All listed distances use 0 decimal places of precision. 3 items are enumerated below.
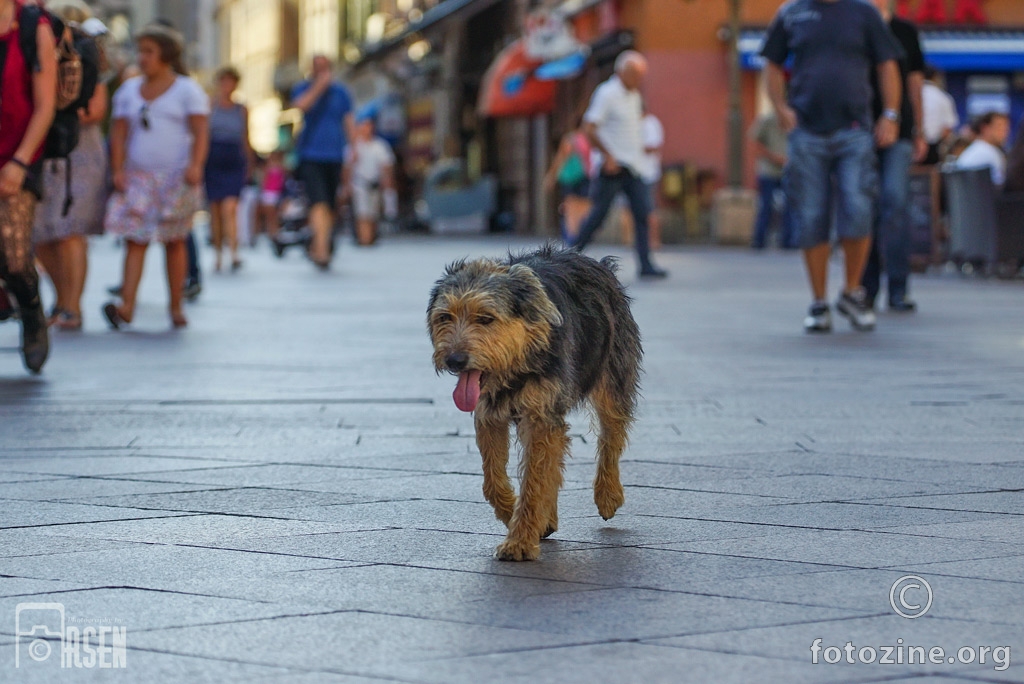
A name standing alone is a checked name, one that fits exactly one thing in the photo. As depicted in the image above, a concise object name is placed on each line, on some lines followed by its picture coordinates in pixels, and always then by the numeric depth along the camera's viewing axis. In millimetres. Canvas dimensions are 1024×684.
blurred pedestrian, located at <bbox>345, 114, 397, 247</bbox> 28234
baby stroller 24078
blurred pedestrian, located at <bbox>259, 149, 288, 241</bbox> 31641
